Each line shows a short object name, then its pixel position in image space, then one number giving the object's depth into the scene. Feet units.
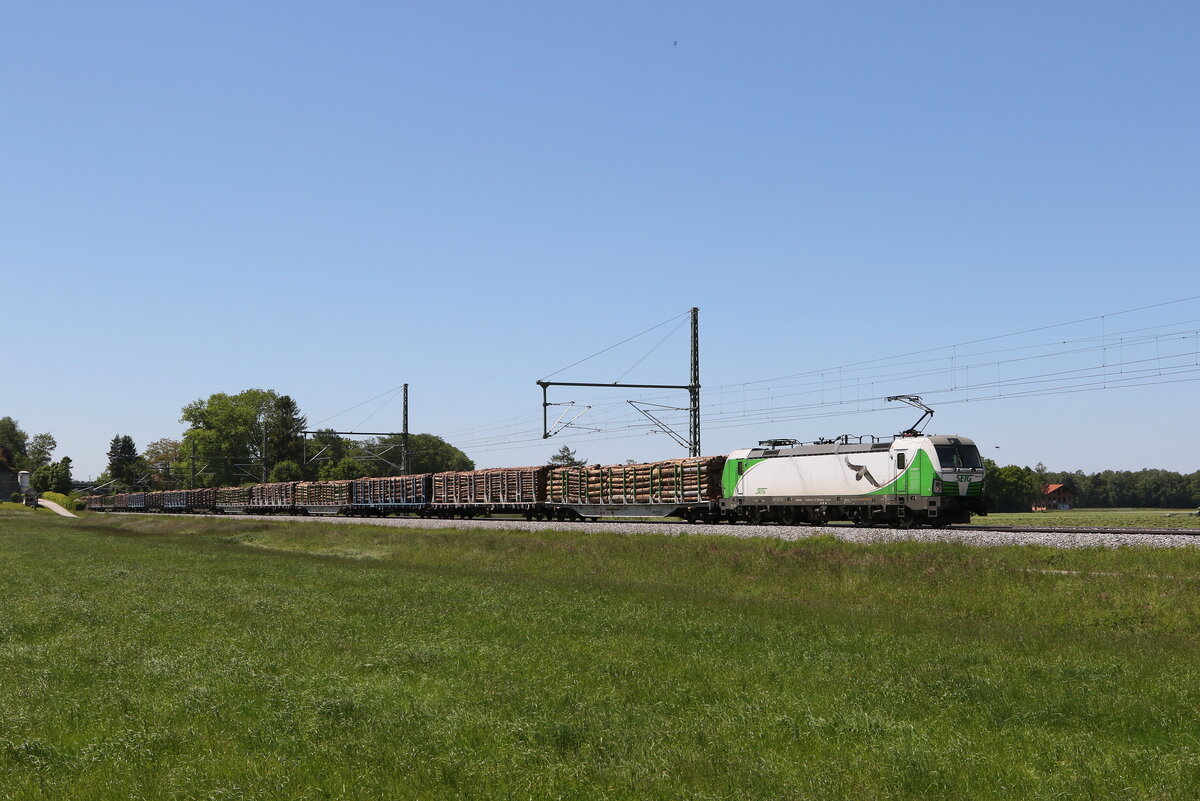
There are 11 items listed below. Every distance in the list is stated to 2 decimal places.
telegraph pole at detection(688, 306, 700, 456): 161.38
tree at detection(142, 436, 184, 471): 647.56
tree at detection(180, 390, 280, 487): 565.12
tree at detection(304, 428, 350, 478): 568.82
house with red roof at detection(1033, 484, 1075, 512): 613.27
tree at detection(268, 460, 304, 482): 495.82
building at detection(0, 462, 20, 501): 580.30
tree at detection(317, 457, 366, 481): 494.18
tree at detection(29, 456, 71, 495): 600.97
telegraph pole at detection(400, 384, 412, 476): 238.85
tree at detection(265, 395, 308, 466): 560.61
